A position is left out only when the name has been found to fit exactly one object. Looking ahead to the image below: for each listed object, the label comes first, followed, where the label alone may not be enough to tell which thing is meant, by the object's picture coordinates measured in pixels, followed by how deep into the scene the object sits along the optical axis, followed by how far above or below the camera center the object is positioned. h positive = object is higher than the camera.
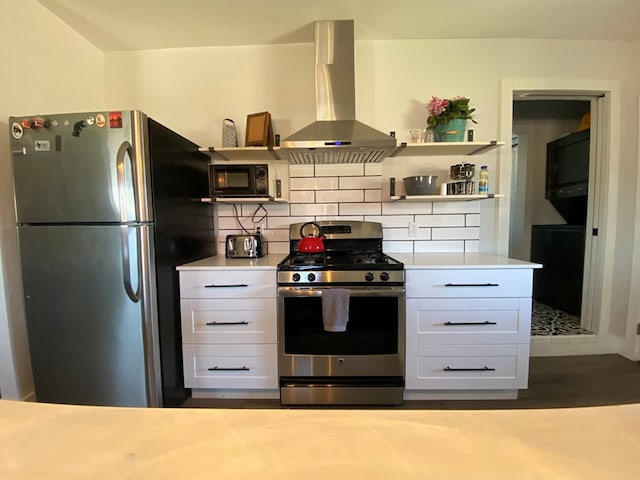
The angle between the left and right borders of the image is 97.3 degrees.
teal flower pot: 2.03 +0.64
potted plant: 2.02 +0.73
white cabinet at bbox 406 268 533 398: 1.71 -0.68
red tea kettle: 2.02 -0.18
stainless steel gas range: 1.68 -0.72
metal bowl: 2.06 +0.25
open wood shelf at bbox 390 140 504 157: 1.97 +0.52
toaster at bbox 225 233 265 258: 2.12 -0.19
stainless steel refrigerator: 1.49 -0.16
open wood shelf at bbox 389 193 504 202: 1.99 +0.15
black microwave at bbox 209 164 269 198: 2.00 +0.29
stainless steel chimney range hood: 1.96 +0.98
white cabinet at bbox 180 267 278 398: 1.76 -0.67
